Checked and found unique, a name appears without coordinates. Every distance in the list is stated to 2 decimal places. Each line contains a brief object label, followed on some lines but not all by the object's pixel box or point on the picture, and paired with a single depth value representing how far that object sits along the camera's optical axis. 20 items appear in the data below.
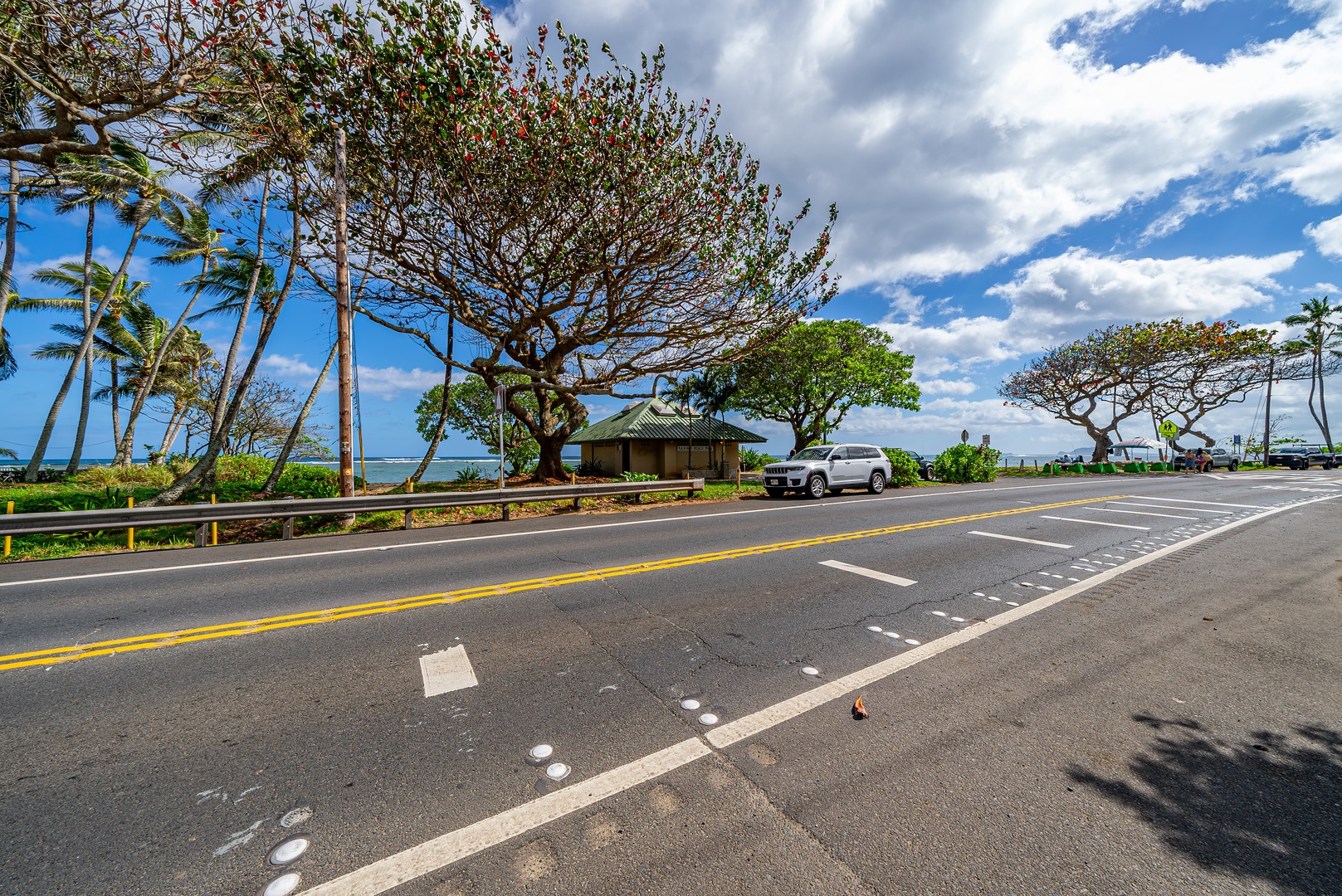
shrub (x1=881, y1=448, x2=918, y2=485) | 22.12
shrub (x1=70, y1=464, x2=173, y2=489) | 16.73
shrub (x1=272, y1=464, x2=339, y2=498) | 13.89
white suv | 16.77
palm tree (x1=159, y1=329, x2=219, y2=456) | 25.28
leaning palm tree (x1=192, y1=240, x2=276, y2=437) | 15.88
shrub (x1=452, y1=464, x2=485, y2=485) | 20.62
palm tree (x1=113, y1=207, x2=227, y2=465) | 20.36
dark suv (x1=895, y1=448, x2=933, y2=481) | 27.73
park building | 29.03
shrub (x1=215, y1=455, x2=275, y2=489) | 18.48
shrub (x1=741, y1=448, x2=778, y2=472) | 38.06
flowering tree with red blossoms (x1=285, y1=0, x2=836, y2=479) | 10.74
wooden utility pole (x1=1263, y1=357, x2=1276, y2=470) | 46.45
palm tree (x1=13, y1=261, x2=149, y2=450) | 20.09
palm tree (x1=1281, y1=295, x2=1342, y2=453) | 41.75
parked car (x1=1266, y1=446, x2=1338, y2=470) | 36.75
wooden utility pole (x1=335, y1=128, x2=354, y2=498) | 11.13
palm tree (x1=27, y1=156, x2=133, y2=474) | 15.10
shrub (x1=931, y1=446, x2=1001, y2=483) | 25.78
